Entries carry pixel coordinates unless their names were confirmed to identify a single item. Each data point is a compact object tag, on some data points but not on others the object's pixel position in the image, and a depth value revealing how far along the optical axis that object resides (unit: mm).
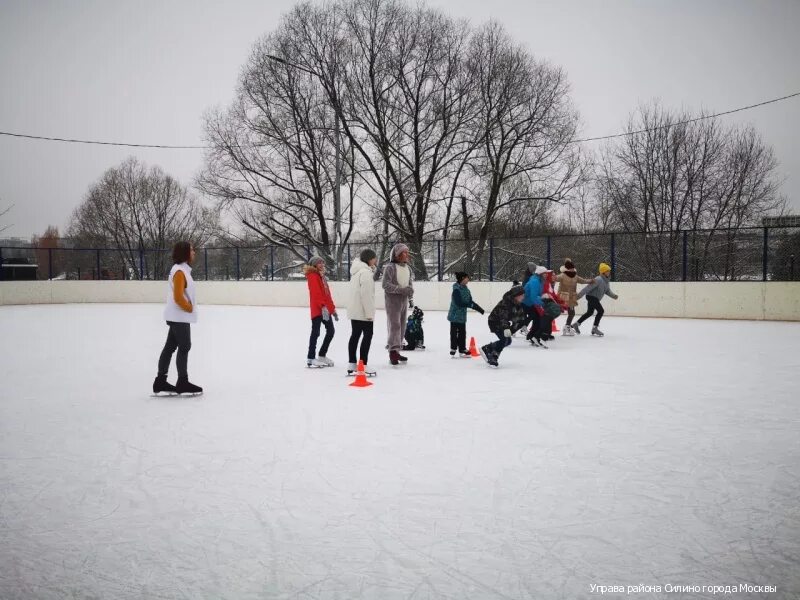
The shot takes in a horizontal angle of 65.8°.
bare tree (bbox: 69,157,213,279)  45125
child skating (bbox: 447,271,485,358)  8883
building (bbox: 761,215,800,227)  16766
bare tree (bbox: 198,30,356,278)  25359
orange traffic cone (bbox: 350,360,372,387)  6918
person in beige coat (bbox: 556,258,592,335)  12648
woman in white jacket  7566
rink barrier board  15227
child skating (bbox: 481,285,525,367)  8156
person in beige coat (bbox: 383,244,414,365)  8289
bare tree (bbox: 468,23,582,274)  23797
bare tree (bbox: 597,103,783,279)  24984
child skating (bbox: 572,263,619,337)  11836
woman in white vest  6145
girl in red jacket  8156
